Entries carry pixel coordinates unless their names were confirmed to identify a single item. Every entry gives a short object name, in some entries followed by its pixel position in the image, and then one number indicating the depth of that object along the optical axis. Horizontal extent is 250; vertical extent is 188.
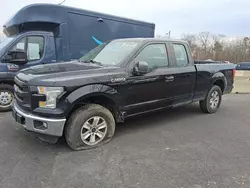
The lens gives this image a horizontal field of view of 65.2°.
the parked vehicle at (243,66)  24.10
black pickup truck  2.88
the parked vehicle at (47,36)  4.78
